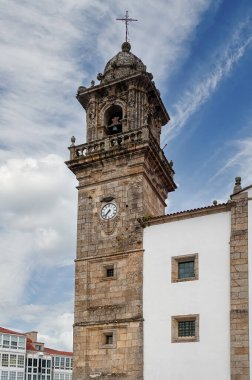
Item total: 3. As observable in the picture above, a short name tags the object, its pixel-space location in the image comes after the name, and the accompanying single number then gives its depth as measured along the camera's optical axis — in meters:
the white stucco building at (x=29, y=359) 60.41
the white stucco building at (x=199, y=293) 19.23
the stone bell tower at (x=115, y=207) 21.56
